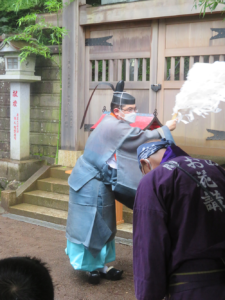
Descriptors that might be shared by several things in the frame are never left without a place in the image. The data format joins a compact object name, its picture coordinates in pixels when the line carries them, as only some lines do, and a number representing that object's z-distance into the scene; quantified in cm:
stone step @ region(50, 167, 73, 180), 808
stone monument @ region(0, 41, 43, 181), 831
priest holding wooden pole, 412
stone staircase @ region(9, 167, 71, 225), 709
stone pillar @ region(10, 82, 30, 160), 848
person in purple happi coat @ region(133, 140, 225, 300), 198
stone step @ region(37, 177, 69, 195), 771
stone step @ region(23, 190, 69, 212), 732
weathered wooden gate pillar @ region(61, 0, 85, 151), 817
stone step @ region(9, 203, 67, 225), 689
